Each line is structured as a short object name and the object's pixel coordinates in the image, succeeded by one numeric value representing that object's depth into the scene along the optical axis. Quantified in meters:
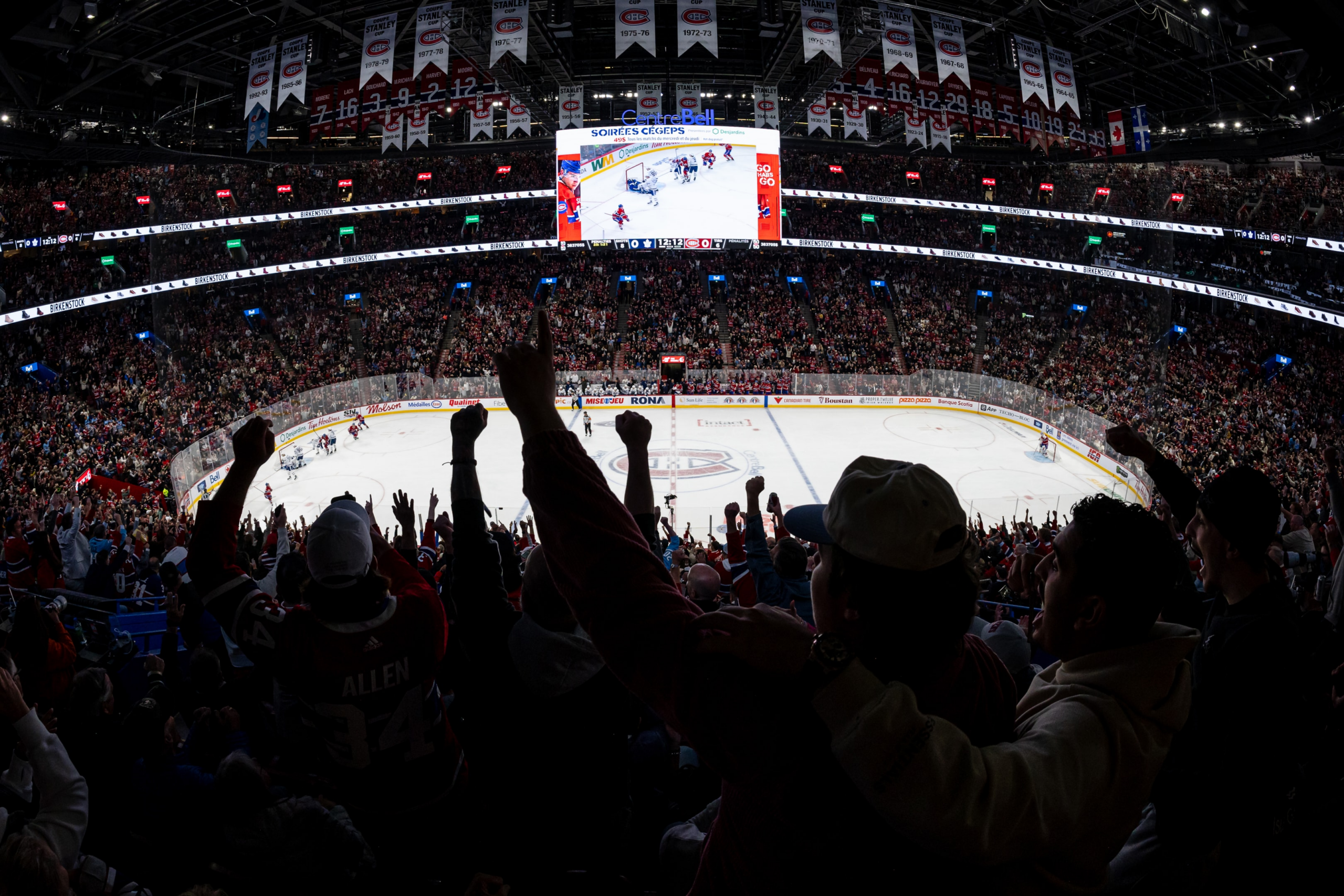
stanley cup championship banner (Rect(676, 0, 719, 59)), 20.91
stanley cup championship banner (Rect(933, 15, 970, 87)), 22.69
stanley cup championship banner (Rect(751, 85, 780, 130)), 33.22
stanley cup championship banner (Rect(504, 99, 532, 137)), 30.44
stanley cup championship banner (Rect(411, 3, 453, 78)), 21.38
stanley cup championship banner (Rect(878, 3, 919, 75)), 21.62
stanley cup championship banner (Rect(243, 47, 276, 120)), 23.00
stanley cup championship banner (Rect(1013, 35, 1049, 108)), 22.66
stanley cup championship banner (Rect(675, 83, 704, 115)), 32.88
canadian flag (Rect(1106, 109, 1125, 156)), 31.58
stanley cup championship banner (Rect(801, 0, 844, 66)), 21.23
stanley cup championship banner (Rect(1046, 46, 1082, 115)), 23.19
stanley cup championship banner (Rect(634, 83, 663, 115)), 30.94
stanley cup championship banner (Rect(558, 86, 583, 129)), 31.69
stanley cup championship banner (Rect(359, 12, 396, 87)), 22.12
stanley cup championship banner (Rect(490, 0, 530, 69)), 21.27
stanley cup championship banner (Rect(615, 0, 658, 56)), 21.36
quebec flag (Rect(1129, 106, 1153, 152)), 30.41
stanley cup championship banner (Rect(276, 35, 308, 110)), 22.62
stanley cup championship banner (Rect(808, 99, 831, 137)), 30.95
